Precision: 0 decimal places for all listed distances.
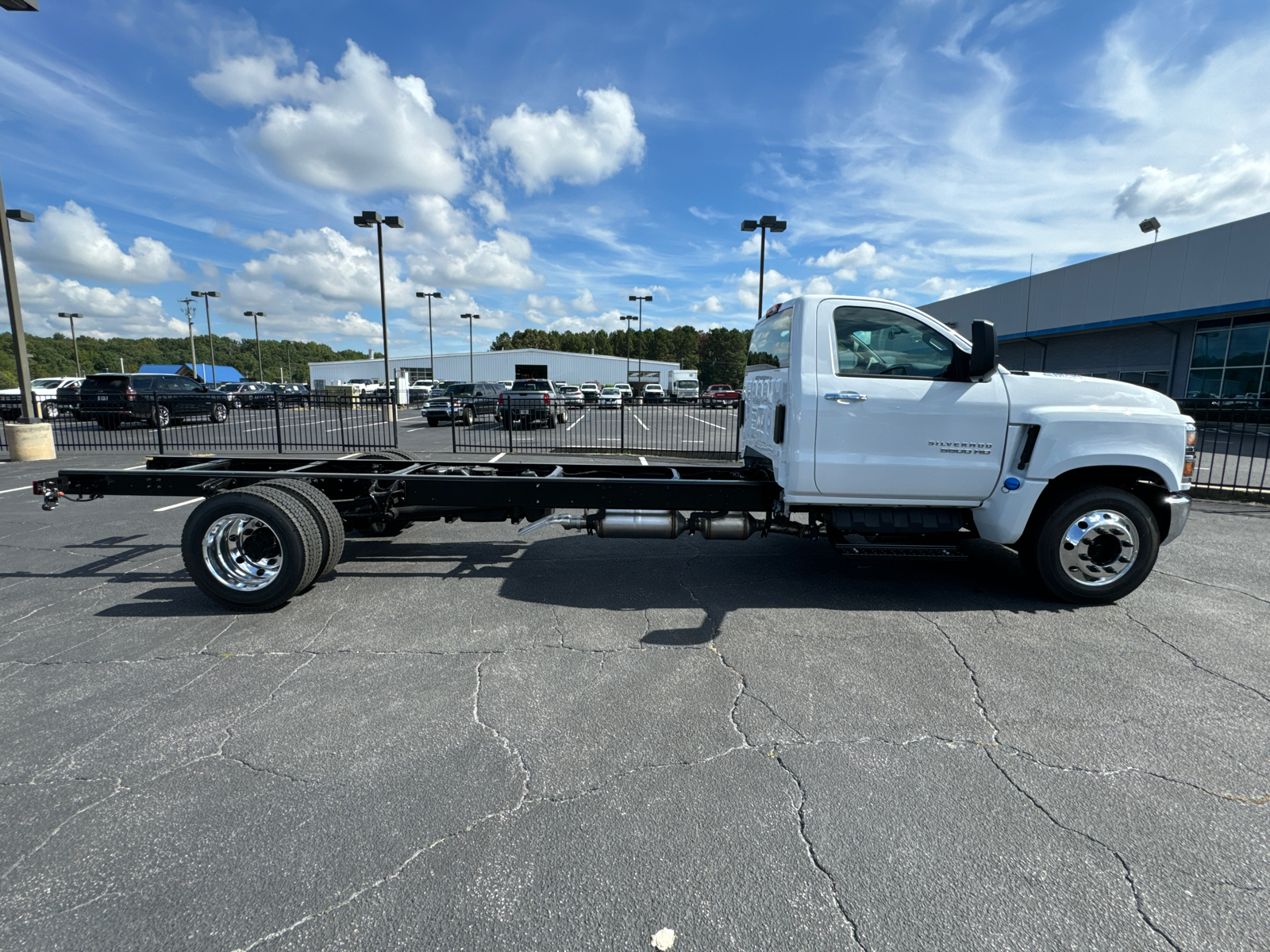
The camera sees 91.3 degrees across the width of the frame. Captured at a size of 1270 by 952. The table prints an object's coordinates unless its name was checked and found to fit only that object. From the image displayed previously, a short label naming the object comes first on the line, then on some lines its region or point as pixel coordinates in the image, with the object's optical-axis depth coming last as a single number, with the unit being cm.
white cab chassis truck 449
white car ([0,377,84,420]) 1965
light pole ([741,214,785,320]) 1731
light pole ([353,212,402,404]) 2184
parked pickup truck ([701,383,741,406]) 3914
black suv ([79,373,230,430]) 1727
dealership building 2103
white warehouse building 8644
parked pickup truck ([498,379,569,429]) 1773
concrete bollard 1243
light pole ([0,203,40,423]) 1201
